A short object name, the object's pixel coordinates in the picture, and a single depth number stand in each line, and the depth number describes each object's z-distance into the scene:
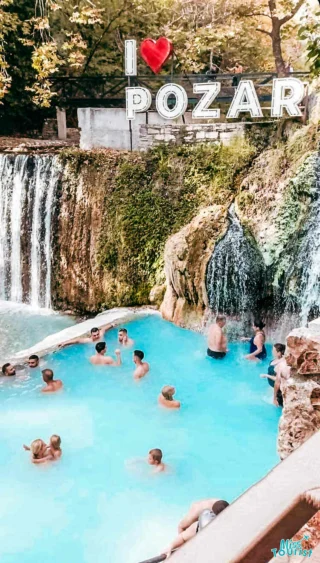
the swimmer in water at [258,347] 8.72
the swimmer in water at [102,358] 8.55
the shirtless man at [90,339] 9.28
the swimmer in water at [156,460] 5.91
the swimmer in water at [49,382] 7.70
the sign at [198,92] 11.09
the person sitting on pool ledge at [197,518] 3.39
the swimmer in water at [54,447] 6.13
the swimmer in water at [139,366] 8.15
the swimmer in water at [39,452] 6.00
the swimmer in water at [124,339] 9.25
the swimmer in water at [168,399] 7.33
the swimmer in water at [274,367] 7.27
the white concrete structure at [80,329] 9.09
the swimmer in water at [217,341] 8.82
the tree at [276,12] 13.70
